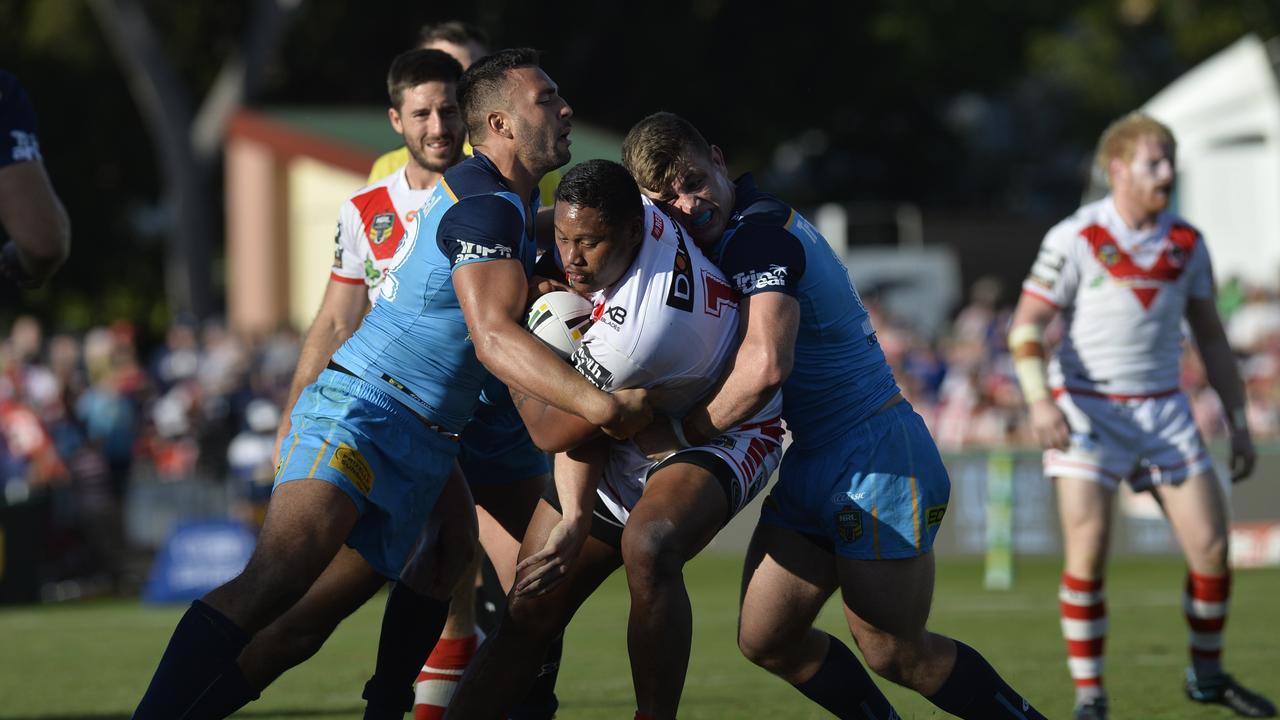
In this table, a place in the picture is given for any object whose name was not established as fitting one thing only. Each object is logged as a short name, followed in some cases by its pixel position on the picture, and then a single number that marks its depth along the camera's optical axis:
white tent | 51.62
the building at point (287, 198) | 50.12
